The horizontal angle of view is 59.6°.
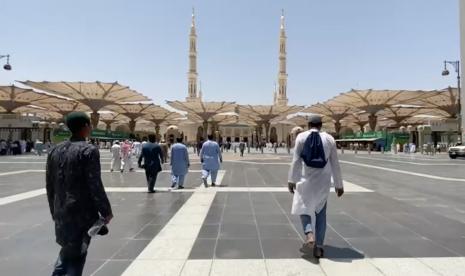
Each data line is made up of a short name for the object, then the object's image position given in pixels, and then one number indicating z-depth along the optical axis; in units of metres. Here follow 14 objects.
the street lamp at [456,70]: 31.77
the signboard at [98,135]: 36.09
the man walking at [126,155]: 16.34
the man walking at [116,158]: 16.33
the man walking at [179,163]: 10.19
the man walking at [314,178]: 4.20
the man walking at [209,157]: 10.61
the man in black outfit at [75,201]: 2.63
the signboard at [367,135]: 50.59
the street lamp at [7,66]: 28.08
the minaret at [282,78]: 101.88
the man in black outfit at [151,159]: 9.54
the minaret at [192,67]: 98.19
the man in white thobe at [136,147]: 26.14
